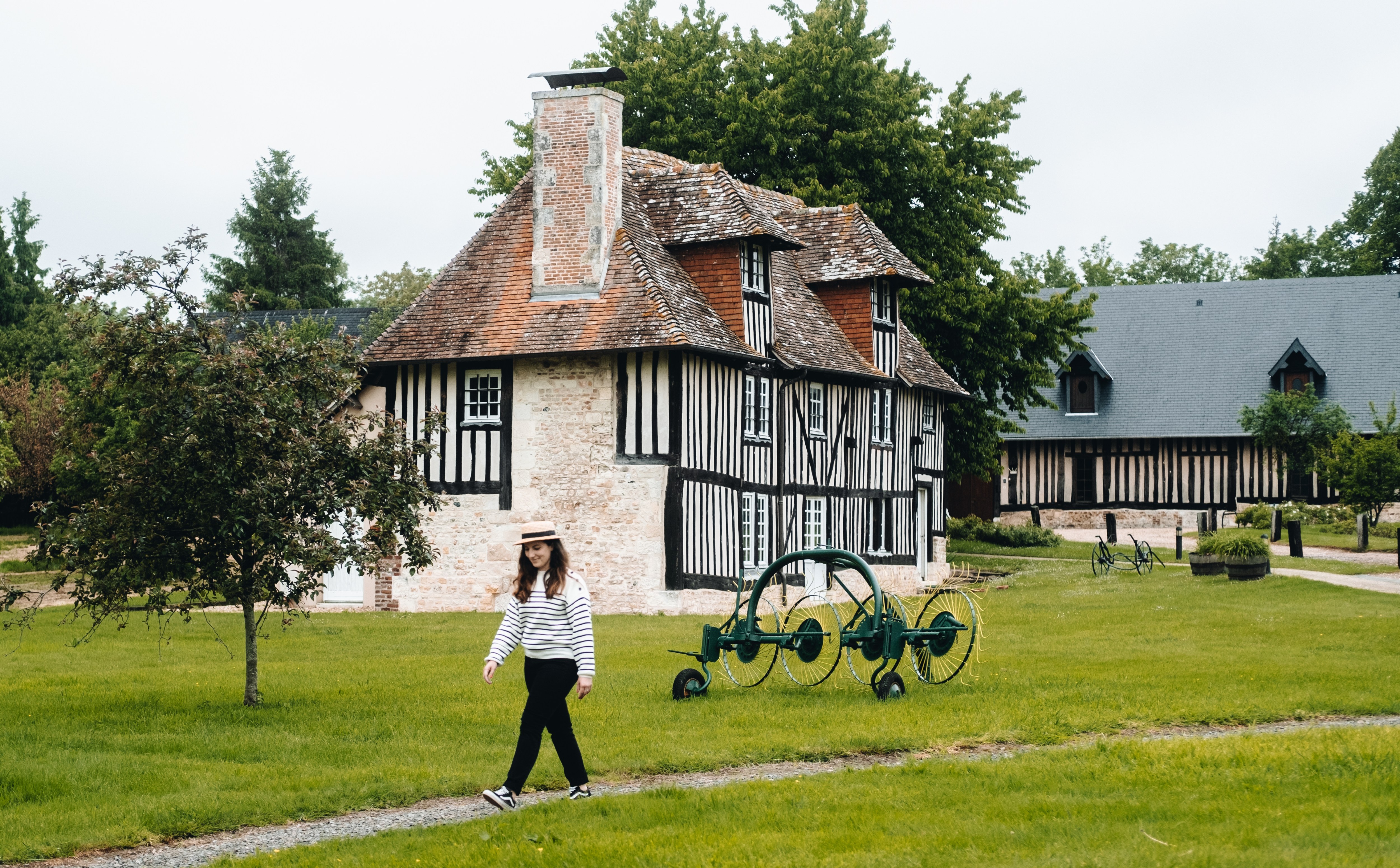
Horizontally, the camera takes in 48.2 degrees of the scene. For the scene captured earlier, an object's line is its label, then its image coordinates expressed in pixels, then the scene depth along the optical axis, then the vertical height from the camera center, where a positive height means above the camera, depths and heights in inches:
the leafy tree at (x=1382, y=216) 2361.0 +429.6
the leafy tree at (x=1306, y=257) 2524.6 +389.7
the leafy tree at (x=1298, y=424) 1749.5 +79.8
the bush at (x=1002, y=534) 1721.2 -42.4
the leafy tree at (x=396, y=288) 2920.8 +404.3
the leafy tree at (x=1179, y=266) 2950.3 +434.4
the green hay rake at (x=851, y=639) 558.6 -52.1
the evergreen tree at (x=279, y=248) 2618.1 +422.3
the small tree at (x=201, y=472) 543.2 +9.1
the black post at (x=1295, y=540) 1288.1 -37.4
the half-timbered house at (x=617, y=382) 1031.6 +79.0
